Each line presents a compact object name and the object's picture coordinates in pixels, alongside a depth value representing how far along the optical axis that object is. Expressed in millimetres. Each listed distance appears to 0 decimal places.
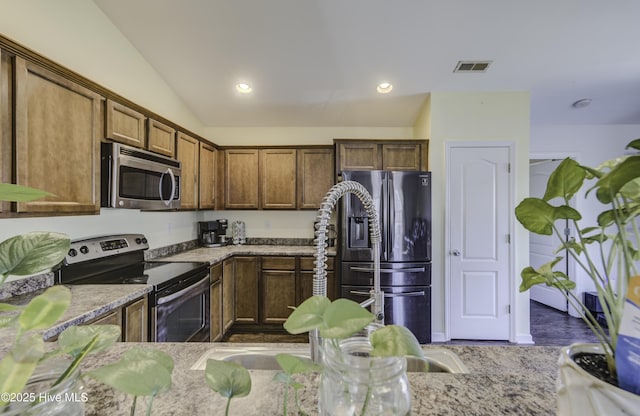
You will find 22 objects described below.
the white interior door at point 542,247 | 4059
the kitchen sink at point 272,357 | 953
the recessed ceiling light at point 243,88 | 3250
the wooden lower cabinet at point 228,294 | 3082
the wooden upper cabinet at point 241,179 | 3738
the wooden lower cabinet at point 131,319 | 1539
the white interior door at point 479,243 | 3119
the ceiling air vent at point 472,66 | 2769
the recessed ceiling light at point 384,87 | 3139
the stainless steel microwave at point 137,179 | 1931
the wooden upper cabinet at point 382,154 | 3330
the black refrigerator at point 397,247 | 2934
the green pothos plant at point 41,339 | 276
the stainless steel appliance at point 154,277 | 1954
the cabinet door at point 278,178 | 3705
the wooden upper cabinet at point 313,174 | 3689
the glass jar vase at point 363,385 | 416
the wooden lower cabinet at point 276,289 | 3352
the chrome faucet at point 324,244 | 697
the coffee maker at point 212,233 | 3789
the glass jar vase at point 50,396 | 349
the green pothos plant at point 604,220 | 416
